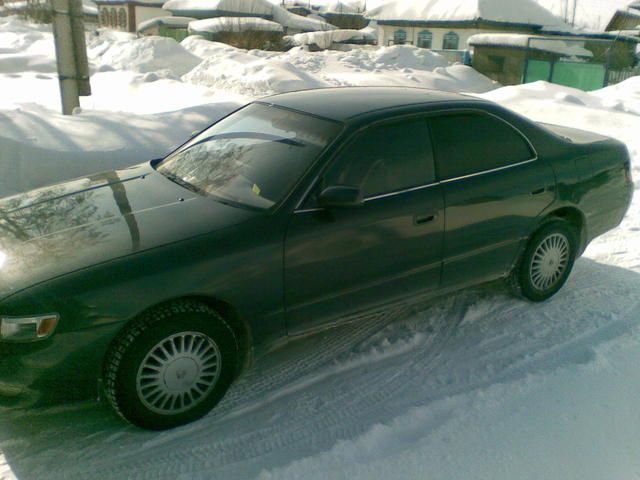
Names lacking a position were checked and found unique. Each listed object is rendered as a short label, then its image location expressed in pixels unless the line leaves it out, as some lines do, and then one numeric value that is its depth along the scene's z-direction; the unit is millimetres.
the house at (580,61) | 15961
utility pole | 7836
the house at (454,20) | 32219
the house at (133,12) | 50906
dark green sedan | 2746
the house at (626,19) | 39688
